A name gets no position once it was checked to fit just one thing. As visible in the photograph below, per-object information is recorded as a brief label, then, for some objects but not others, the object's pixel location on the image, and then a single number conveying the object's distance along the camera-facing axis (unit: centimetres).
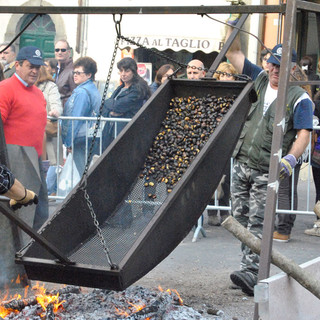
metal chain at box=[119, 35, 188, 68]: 539
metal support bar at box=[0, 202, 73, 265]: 390
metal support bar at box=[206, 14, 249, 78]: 566
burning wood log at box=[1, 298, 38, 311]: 510
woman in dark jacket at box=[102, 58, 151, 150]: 904
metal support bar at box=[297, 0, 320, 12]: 433
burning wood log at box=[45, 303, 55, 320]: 486
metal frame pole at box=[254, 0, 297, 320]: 432
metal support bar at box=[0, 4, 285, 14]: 464
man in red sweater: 691
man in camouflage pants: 588
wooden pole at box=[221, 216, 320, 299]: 434
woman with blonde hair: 841
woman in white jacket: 891
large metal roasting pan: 443
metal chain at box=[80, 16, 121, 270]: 468
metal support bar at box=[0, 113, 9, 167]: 581
